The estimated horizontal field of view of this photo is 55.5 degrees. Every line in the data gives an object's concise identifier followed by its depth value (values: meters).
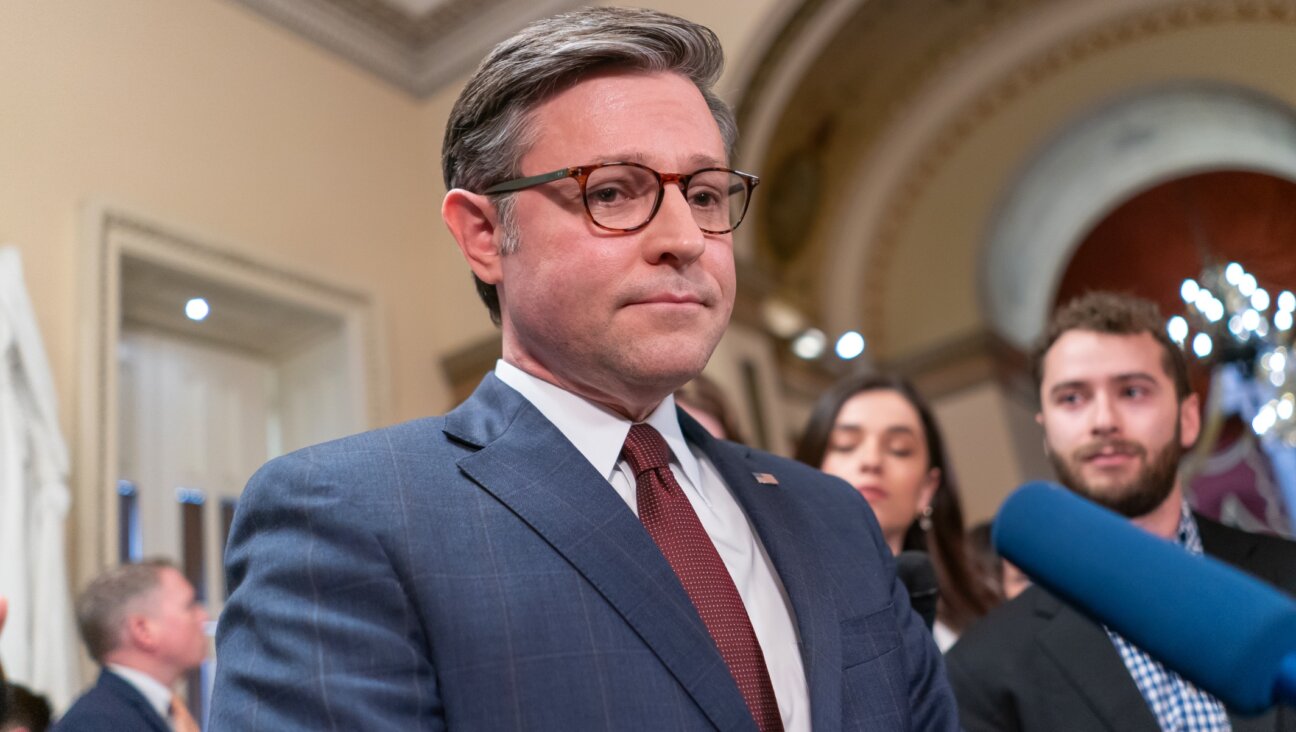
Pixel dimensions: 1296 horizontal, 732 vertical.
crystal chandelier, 4.59
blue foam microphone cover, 0.78
